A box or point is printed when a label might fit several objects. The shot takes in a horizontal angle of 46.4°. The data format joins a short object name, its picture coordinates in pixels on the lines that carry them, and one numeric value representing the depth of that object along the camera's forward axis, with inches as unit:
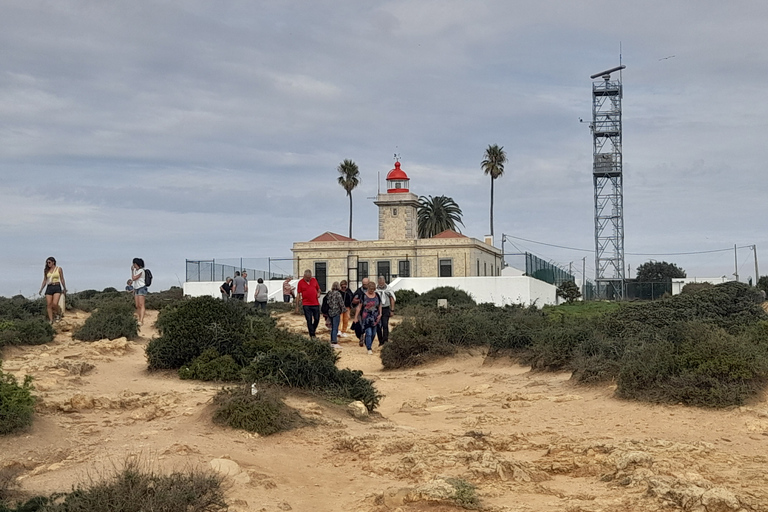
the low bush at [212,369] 517.7
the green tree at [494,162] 3085.6
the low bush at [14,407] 343.0
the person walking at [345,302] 873.5
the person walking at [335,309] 780.6
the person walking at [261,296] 1091.9
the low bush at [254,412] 368.8
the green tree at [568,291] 2309.3
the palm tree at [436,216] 3248.0
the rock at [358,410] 436.8
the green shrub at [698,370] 443.6
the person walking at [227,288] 1176.6
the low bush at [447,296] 1601.9
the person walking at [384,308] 806.5
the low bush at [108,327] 735.1
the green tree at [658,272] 3850.9
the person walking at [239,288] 1100.5
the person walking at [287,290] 1383.4
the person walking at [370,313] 781.9
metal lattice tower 2834.6
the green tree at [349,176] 3164.4
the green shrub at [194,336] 554.3
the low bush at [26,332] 661.9
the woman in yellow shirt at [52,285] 770.8
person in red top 780.0
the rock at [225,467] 296.3
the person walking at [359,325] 810.4
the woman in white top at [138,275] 812.6
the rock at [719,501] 263.9
